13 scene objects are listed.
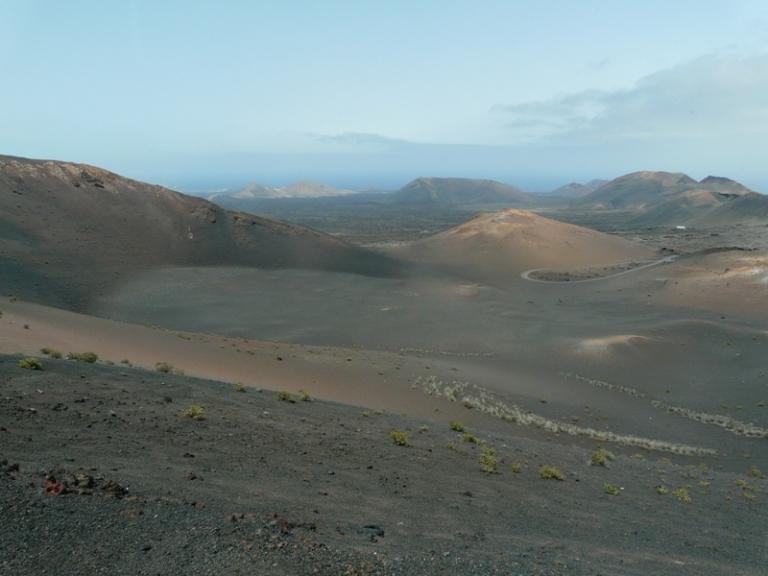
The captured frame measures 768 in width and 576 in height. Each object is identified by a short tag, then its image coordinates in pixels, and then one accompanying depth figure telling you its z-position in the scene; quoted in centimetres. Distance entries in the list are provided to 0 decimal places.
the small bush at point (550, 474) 1334
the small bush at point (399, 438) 1373
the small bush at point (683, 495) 1324
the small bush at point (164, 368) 1637
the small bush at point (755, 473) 1770
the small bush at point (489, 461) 1298
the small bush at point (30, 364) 1223
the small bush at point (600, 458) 1568
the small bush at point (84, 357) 1500
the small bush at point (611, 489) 1301
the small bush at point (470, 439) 1540
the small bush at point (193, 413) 1180
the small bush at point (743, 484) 1529
